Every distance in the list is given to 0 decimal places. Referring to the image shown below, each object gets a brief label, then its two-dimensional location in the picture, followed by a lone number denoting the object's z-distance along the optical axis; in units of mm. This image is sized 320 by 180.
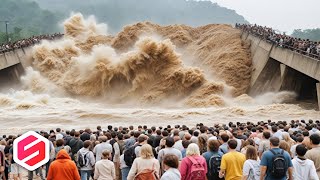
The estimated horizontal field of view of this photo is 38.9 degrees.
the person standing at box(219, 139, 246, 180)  6449
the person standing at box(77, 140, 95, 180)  8469
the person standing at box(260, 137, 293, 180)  6125
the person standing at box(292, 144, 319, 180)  6355
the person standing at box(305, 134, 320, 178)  7164
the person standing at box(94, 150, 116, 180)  7203
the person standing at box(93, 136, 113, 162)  8990
